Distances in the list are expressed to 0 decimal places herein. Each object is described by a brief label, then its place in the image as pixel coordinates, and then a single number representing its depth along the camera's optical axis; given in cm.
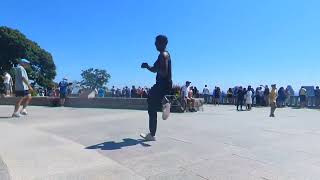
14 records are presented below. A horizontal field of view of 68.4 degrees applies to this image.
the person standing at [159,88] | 391
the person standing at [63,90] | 1031
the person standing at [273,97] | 927
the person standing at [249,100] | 1256
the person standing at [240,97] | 1282
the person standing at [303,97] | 1494
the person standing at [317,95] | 1474
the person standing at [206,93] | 1688
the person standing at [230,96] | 1628
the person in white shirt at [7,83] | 802
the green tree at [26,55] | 2844
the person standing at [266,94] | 1504
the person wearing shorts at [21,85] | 624
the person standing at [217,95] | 1578
